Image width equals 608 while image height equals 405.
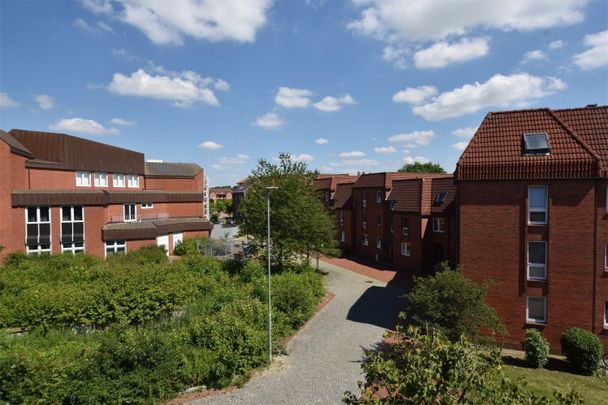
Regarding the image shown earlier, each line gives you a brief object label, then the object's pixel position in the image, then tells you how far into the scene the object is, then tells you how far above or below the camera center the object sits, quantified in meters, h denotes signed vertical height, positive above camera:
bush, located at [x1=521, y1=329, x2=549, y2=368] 14.19 -6.37
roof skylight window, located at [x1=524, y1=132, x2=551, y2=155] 15.84 +2.39
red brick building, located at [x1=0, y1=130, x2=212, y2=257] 24.05 -0.47
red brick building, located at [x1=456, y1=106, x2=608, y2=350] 14.88 -1.01
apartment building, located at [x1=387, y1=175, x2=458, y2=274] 27.08 -2.26
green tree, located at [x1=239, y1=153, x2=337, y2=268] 23.73 -1.29
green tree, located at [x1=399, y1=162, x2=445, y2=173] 79.88 +6.57
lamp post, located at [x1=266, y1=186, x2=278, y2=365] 13.55 -5.78
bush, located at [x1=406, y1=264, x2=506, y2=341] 13.52 -4.49
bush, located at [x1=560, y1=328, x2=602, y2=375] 13.84 -6.26
